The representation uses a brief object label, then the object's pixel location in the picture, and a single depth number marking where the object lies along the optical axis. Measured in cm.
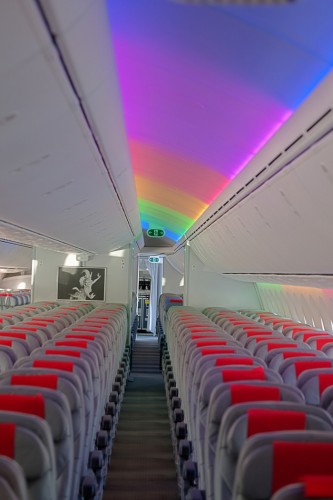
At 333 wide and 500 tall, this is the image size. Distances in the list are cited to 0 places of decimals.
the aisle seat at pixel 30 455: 258
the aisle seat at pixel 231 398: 342
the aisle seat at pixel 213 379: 400
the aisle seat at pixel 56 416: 319
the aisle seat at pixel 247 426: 281
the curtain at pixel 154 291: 2497
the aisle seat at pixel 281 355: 546
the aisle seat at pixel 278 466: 223
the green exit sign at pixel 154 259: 2248
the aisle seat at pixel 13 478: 208
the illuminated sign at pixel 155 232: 1565
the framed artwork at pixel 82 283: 1425
